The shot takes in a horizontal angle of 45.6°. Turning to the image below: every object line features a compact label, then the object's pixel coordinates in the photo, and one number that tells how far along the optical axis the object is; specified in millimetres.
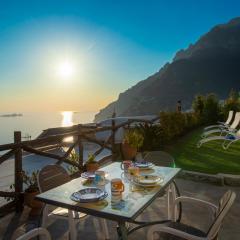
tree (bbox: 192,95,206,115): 16453
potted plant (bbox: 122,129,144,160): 7543
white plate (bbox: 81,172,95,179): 2995
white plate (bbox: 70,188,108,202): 2335
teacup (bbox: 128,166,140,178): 3093
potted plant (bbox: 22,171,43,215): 4156
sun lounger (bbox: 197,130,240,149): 8471
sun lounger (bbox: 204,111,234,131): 12091
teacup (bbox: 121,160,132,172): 3292
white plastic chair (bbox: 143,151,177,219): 4137
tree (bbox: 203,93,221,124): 15883
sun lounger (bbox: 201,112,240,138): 10227
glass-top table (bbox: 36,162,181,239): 2120
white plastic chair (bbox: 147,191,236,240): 2133
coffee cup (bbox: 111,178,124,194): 2426
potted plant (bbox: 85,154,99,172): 5813
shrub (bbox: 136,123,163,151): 9048
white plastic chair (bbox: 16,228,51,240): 2054
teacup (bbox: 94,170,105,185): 2879
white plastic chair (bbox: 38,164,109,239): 2557
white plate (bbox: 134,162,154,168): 3425
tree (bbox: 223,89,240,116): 15747
